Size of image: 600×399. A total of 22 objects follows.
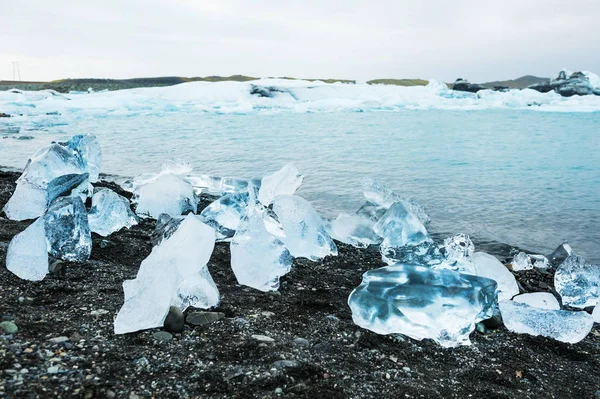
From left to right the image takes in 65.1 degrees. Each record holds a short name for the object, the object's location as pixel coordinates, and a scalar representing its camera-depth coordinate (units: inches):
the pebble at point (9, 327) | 61.5
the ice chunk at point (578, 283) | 112.2
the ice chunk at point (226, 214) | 131.9
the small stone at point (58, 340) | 60.6
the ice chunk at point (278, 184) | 165.2
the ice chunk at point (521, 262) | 135.0
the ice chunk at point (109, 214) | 123.8
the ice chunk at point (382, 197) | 164.6
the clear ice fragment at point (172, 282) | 68.7
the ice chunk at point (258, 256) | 94.9
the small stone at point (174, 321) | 69.7
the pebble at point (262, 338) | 69.6
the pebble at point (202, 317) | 73.4
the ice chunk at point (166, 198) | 153.3
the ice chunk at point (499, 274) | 110.4
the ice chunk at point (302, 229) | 119.7
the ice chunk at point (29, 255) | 83.1
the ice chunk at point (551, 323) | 84.8
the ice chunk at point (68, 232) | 97.4
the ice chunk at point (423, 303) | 77.2
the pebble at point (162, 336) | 66.6
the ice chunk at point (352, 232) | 144.3
